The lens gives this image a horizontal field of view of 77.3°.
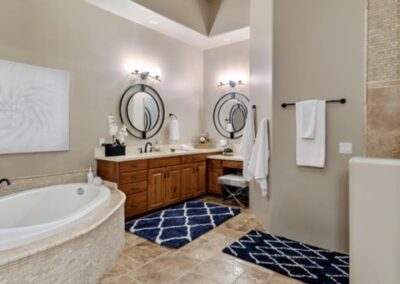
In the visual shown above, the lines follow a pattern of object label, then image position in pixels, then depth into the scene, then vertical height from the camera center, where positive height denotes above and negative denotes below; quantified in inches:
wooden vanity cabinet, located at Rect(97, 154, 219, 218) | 137.7 -24.3
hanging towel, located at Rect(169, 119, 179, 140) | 191.6 +7.6
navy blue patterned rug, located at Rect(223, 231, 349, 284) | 86.7 -45.9
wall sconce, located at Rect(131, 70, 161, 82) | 168.6 +45.6
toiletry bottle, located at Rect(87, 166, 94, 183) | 131.6 -19.8
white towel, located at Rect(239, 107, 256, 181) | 143.8 -0.7
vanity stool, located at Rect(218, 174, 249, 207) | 160.6 -29.3
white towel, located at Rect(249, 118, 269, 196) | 123.8 -8.0
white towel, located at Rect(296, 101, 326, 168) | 105.9 -0.4
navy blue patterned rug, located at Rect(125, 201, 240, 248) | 117.3 -44.6
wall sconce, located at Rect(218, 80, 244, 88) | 202.3 +47.1
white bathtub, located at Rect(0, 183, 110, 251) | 73.6 -25.7
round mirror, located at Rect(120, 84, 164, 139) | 164.2 +20.5
